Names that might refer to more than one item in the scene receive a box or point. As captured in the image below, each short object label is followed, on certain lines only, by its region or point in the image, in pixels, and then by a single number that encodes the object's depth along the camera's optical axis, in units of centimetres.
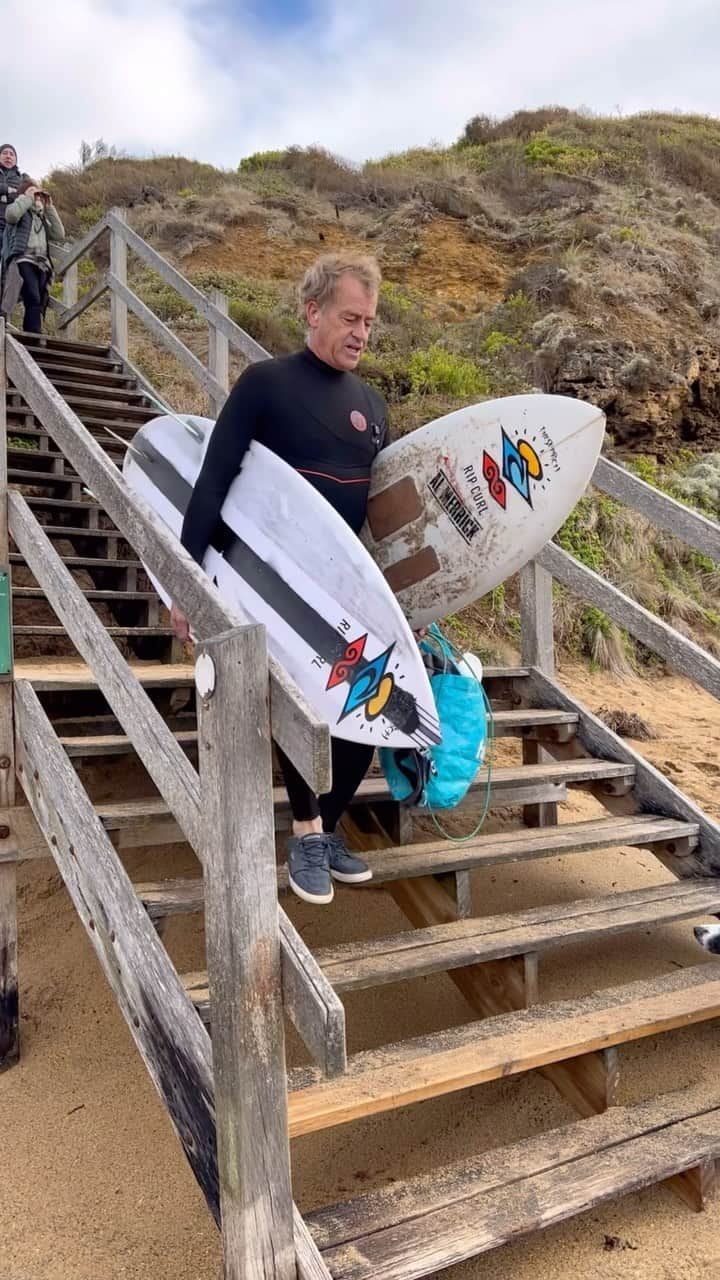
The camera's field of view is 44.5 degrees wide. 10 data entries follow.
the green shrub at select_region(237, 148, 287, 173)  1902
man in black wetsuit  240
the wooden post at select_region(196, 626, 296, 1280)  151
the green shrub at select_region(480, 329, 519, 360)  1020
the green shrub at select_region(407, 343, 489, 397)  911
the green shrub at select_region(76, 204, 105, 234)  1639
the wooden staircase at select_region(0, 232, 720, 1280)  174
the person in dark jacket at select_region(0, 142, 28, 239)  789
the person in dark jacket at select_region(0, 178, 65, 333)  774
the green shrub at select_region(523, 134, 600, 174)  1591
